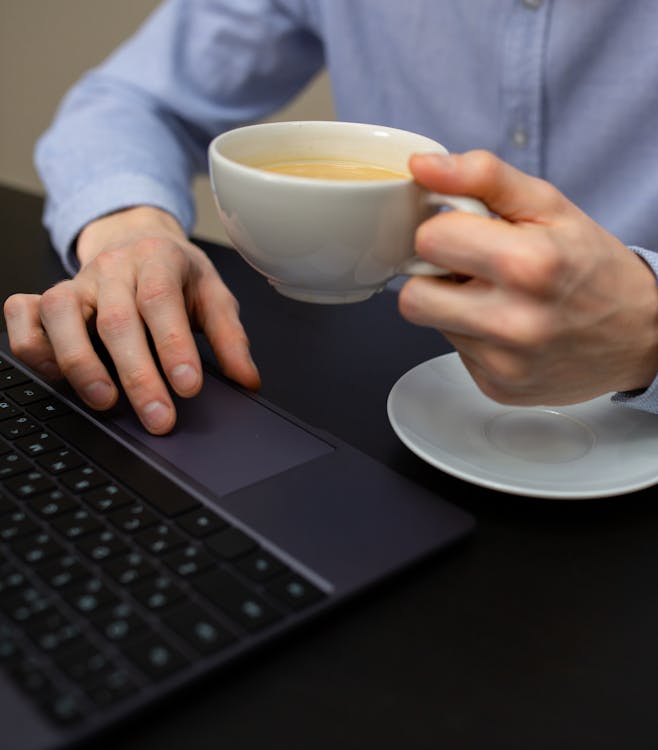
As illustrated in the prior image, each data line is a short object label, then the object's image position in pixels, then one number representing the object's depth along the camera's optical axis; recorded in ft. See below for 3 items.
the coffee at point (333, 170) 1.65
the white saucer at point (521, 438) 1.52
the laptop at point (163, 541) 1.06
